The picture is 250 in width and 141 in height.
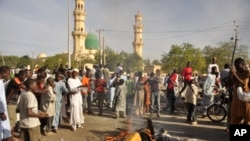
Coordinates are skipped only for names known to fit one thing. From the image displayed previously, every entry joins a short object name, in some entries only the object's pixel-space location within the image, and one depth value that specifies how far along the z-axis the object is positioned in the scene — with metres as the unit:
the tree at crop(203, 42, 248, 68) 40.00
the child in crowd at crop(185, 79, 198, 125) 9.72
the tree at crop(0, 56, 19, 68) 65.62
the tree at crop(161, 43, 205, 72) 40.34
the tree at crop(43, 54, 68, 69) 50.89
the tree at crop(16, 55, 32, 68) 62.98
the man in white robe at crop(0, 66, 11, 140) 5.32
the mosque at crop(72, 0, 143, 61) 57.52
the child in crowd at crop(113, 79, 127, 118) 11.36
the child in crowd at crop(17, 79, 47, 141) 5.65
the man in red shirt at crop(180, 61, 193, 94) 11.35
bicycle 10.28
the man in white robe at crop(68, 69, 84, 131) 9.40
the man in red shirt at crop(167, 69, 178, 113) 12.38
